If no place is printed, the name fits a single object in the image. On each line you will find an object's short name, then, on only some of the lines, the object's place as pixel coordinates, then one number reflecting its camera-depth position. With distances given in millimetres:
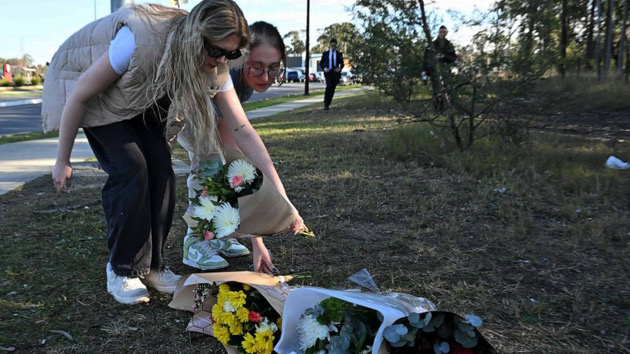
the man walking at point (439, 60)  5539
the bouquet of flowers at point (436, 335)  1582
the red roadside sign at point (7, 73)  40100
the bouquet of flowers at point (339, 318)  1723
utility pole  26578
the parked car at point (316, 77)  65906
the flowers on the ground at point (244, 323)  1986
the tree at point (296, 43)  103212
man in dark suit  12969
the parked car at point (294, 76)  62338
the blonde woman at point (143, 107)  2178
